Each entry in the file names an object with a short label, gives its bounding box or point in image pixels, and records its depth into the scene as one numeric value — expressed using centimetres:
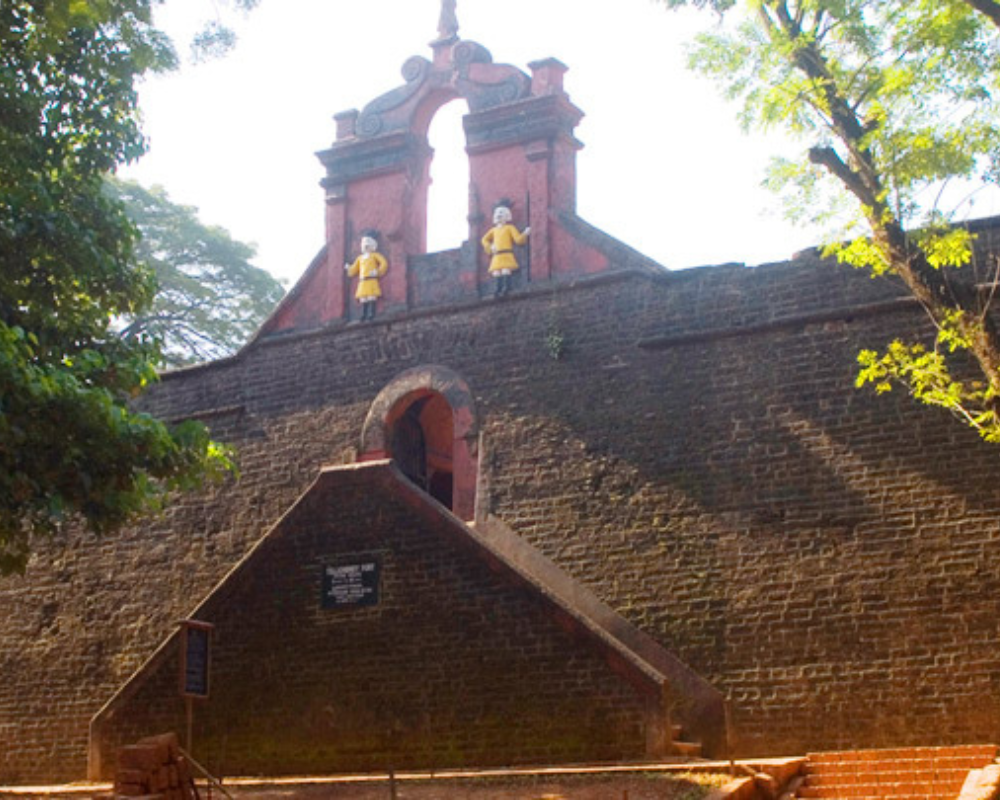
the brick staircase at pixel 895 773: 980
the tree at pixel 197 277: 2778
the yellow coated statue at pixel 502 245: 1463
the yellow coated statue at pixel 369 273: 1527
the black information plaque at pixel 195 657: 1043
